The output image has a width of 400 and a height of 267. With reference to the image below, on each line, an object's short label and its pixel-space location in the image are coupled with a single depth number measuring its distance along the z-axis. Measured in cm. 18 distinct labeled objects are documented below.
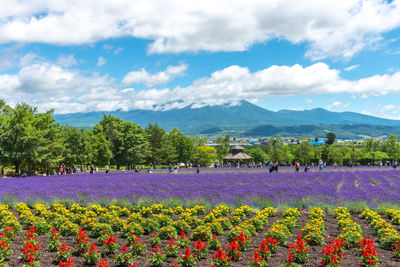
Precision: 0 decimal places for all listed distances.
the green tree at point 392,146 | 10225
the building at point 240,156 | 7265
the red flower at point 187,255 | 716
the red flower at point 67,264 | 605
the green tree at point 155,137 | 8588
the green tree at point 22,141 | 3456
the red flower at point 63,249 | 760
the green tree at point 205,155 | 10392
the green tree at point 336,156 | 10188
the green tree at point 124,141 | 6781
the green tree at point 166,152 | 8238
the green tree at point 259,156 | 12616
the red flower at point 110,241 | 824
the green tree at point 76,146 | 5663
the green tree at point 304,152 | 10500
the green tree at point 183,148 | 9006
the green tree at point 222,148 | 12180
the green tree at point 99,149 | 6241
